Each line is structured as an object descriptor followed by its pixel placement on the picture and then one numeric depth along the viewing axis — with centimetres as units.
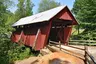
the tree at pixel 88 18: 944
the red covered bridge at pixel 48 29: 630
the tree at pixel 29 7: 1818
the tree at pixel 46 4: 2476
